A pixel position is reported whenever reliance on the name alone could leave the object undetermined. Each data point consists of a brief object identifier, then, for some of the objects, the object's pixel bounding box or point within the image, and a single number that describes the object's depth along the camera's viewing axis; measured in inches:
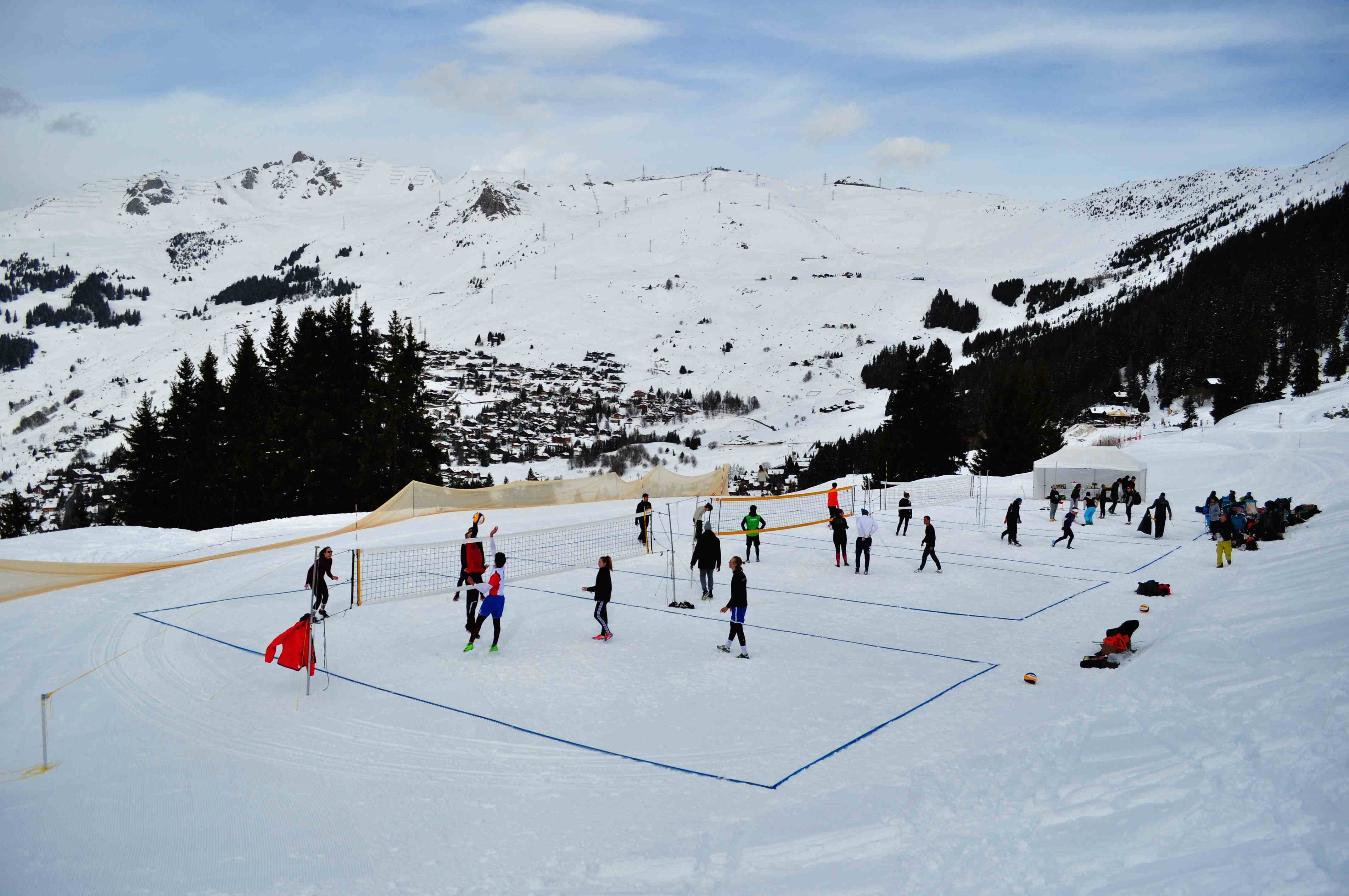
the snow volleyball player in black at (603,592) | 527.5
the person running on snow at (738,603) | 484.7
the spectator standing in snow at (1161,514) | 943.0
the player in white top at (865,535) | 761.6
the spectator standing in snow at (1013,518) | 929.5
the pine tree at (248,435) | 1594.5
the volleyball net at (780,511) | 1142.2
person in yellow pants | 739.4
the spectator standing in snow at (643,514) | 931.3
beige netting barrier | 629.9
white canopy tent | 1311.5
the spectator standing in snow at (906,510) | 1018.1
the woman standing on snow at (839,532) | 808.9
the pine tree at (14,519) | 1844.2
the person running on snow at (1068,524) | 909.8
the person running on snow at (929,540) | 753.6
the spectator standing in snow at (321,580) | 534.3
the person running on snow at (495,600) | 493.0
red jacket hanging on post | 414.3
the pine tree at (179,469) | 1646.2
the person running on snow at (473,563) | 558.6
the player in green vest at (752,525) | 811.4
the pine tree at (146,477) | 1621.6
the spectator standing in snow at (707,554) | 648.4
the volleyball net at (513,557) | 719.7
